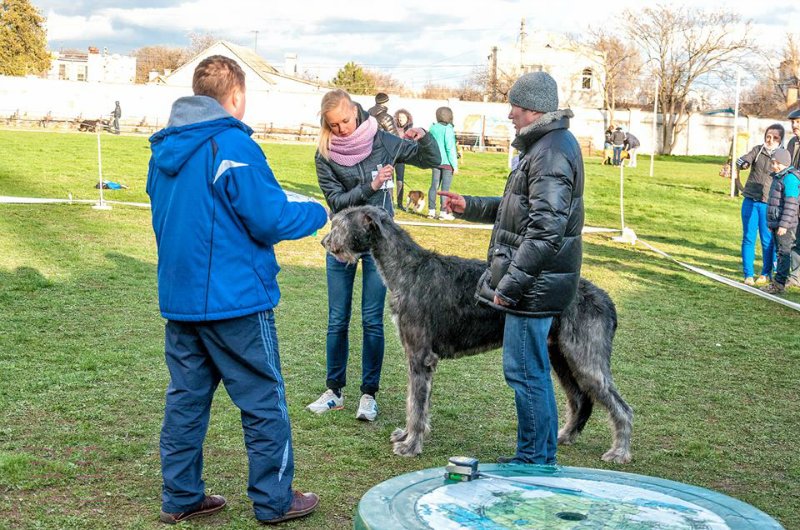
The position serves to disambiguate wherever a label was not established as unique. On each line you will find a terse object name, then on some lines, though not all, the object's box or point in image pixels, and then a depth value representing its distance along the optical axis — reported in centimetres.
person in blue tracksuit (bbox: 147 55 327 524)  445
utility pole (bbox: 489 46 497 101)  7899
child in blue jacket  1246
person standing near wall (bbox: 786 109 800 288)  1223
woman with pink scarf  645
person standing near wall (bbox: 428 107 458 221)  1922
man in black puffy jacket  503
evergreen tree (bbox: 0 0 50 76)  7106
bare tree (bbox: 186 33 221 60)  10007
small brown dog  2089
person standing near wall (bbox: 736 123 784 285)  1327
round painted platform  356
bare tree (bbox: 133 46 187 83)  10731
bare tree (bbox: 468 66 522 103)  7500
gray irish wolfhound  599
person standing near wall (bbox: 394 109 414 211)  1945
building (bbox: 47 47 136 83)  9738
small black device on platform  403
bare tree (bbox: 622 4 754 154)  6594
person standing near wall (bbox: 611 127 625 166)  3975
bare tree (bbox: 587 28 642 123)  6912
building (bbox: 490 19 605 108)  7825
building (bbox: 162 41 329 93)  7333
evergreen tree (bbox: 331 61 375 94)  8750
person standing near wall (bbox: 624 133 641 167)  3844
